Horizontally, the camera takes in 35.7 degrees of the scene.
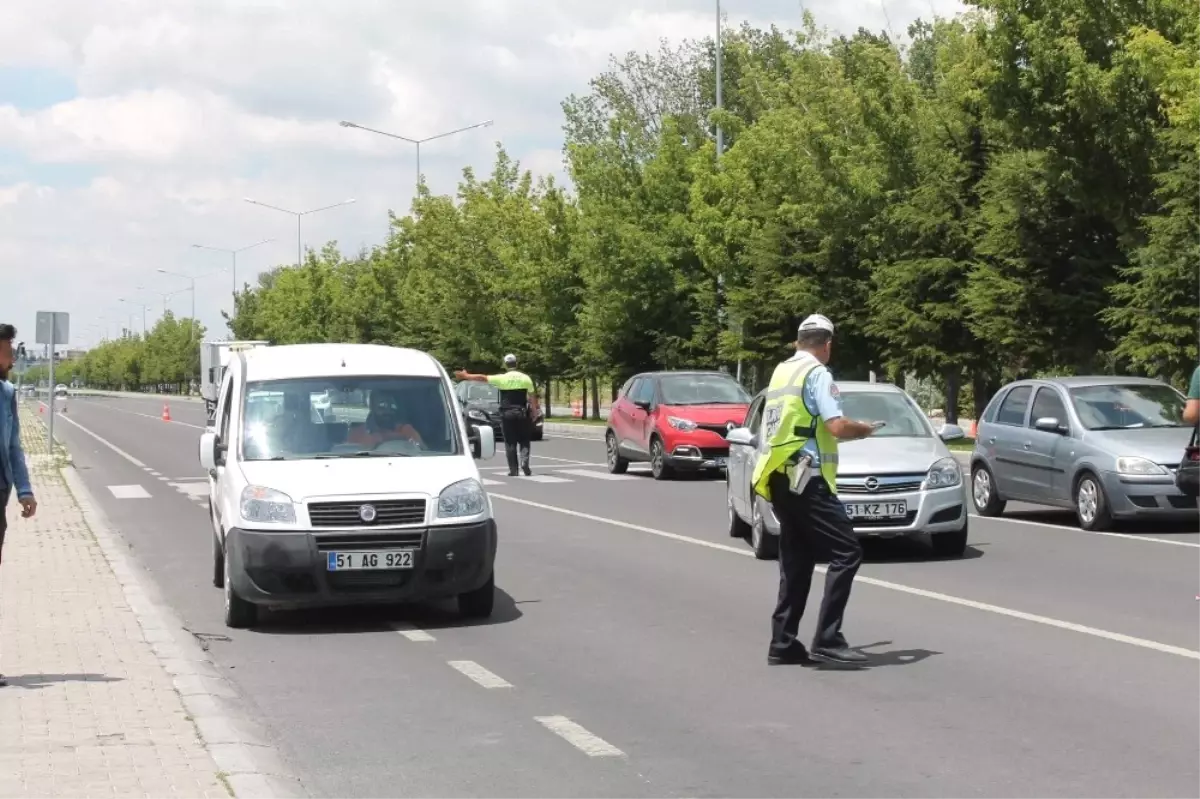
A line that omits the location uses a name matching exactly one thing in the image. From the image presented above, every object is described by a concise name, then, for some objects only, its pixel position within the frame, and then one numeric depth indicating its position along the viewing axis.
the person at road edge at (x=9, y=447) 9.34
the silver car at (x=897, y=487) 15.42
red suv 28.34
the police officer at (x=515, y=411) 28.48
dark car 43.62
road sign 34.72
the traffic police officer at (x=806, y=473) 9.69
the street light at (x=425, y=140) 70.19
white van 11.54
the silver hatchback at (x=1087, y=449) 18.00
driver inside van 12.48
